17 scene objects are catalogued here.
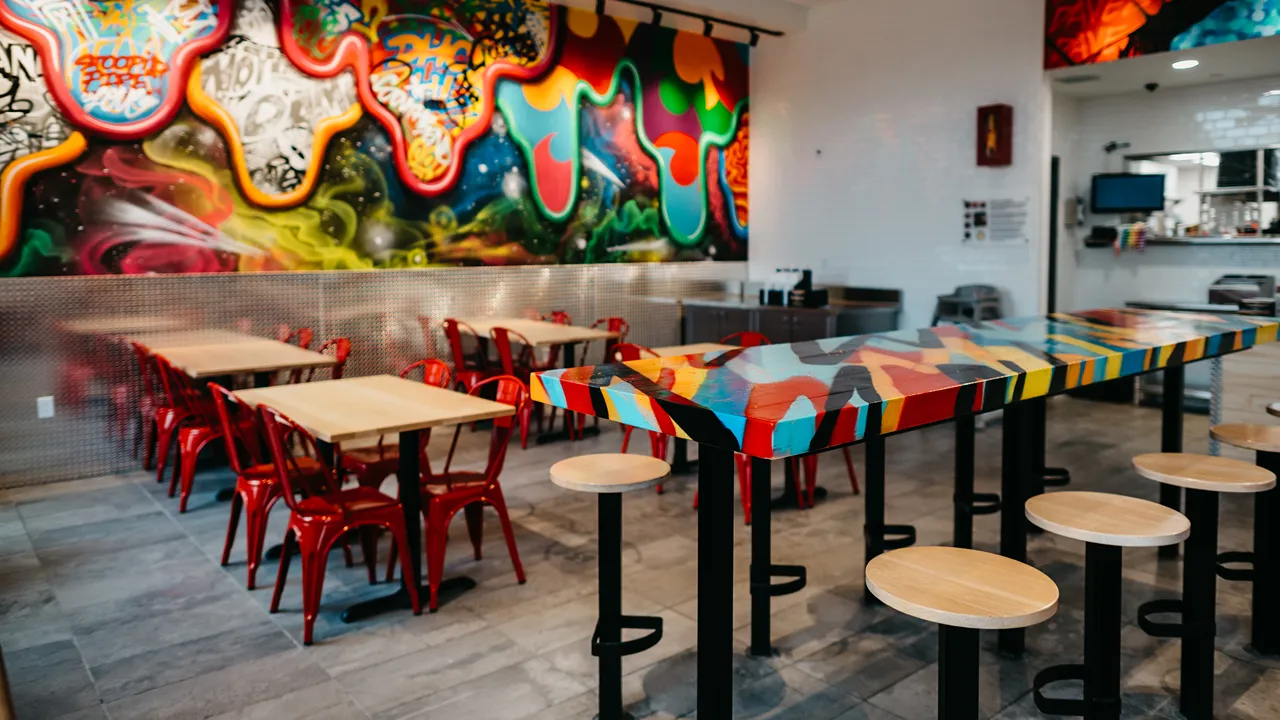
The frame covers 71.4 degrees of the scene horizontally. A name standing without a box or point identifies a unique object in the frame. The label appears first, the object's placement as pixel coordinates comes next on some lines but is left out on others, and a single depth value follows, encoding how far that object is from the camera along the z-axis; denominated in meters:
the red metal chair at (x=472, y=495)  3.49
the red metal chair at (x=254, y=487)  3.59
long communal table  1.95
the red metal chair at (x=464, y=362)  6.59
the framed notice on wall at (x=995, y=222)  7.16
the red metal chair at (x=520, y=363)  6.14
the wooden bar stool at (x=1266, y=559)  3.02
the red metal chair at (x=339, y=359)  5.19
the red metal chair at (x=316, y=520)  3.20
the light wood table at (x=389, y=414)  3.18
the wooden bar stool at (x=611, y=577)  2.57
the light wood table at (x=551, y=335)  6.21
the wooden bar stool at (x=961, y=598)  1.75
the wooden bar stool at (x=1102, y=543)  2.21
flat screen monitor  7.70
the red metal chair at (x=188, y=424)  4.71
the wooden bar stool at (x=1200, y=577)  2.63
